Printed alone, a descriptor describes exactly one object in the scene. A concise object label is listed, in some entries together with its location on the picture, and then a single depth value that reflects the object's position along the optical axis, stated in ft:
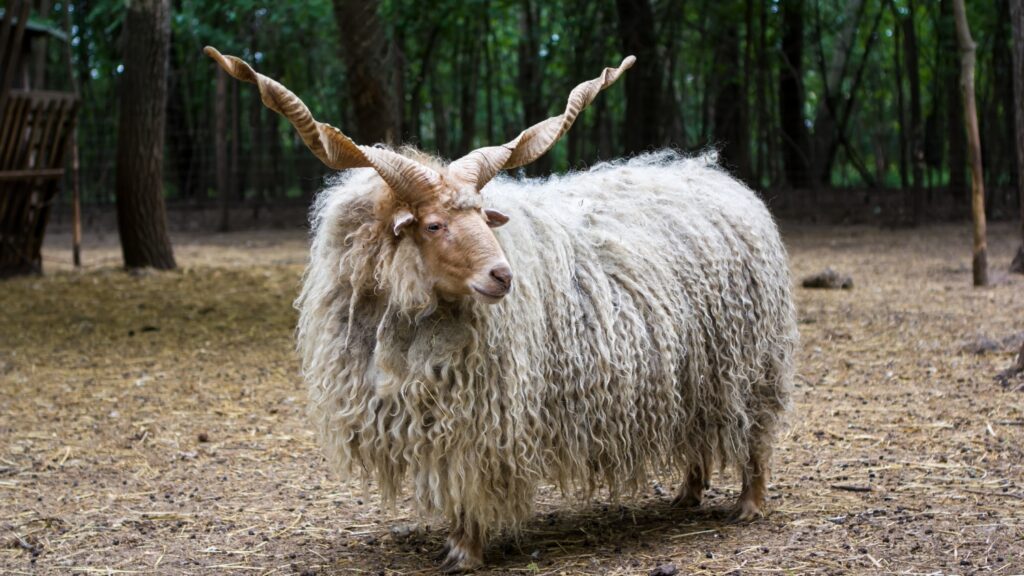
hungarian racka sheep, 12.25
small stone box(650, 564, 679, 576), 11.87
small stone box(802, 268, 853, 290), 32.65
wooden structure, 37.83
